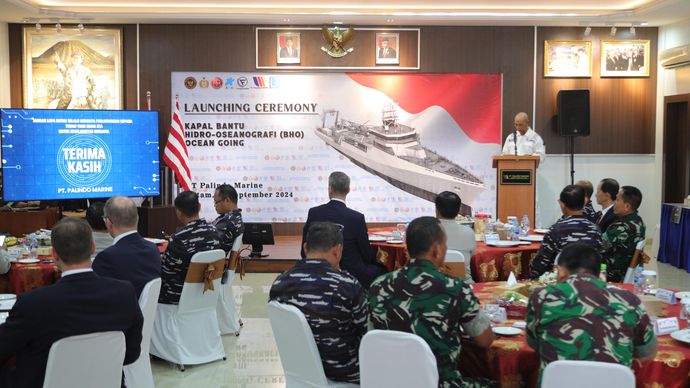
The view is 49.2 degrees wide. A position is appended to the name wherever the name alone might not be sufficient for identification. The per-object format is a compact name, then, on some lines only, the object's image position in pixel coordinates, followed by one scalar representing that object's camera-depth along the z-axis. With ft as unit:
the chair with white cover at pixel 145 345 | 12.55
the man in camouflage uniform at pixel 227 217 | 19.99
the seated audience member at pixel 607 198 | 20.74
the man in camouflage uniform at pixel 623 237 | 18.11
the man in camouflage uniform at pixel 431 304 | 9.80
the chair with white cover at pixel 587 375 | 8.33
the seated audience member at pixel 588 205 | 23.45
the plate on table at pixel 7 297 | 13.47
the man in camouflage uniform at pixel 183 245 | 17.56
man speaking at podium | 34.65
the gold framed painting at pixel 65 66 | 36.22
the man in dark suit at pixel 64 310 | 9.29
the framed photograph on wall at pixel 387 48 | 36.94
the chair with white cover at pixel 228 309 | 20.67
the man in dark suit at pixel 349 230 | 18.12
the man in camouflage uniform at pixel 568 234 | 16.02
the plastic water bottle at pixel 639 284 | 13.79
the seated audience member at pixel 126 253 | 13.74
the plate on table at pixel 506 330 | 11.01
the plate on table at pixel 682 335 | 10.56
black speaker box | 36.14
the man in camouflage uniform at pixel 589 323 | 8.99
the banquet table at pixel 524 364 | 9.91
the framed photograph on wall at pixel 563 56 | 37.27
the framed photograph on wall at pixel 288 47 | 36.78
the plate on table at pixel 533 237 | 21.99
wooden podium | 30.60
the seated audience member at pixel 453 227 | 18.07
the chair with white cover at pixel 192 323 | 17.52
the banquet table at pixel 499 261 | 19.81
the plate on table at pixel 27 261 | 18.59
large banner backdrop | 36.76
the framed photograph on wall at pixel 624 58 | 37.52
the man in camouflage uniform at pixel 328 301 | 10.80
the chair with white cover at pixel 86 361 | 9.31
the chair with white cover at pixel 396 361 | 9.36
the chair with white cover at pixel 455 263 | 16.10
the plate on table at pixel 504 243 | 20.59
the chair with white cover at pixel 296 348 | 10.66
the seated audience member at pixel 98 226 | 16.99
